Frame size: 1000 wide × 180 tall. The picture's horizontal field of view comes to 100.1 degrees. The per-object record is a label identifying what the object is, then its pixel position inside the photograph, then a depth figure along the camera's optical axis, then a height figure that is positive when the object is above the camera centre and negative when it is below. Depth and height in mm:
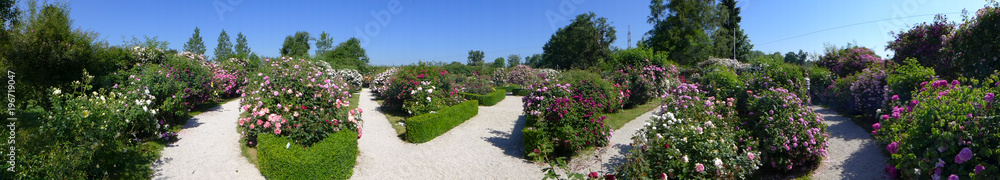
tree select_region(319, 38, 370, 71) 34719 +3510
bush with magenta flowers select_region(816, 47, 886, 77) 14938 +1234
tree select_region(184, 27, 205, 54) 42250 +4706
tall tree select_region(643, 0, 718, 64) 31672 +4937
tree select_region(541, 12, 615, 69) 43406 +5367
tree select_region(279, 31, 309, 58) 37438 +4114
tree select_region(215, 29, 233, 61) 43309 +4502
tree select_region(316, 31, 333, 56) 42447 +4826
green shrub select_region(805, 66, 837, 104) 15836 +419
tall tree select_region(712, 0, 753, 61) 34656 +5253
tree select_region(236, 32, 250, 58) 44959 +4998
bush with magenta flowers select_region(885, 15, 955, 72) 10594 +1377
